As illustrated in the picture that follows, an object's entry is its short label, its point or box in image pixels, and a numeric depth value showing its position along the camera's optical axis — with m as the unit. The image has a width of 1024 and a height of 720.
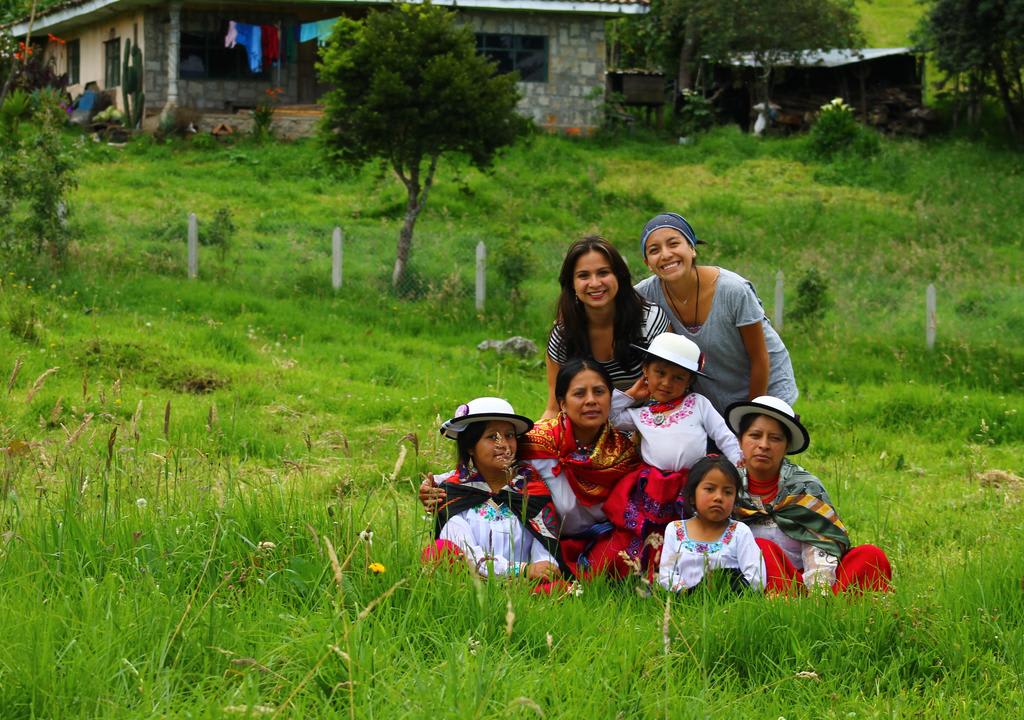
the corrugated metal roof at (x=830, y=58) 29.95
